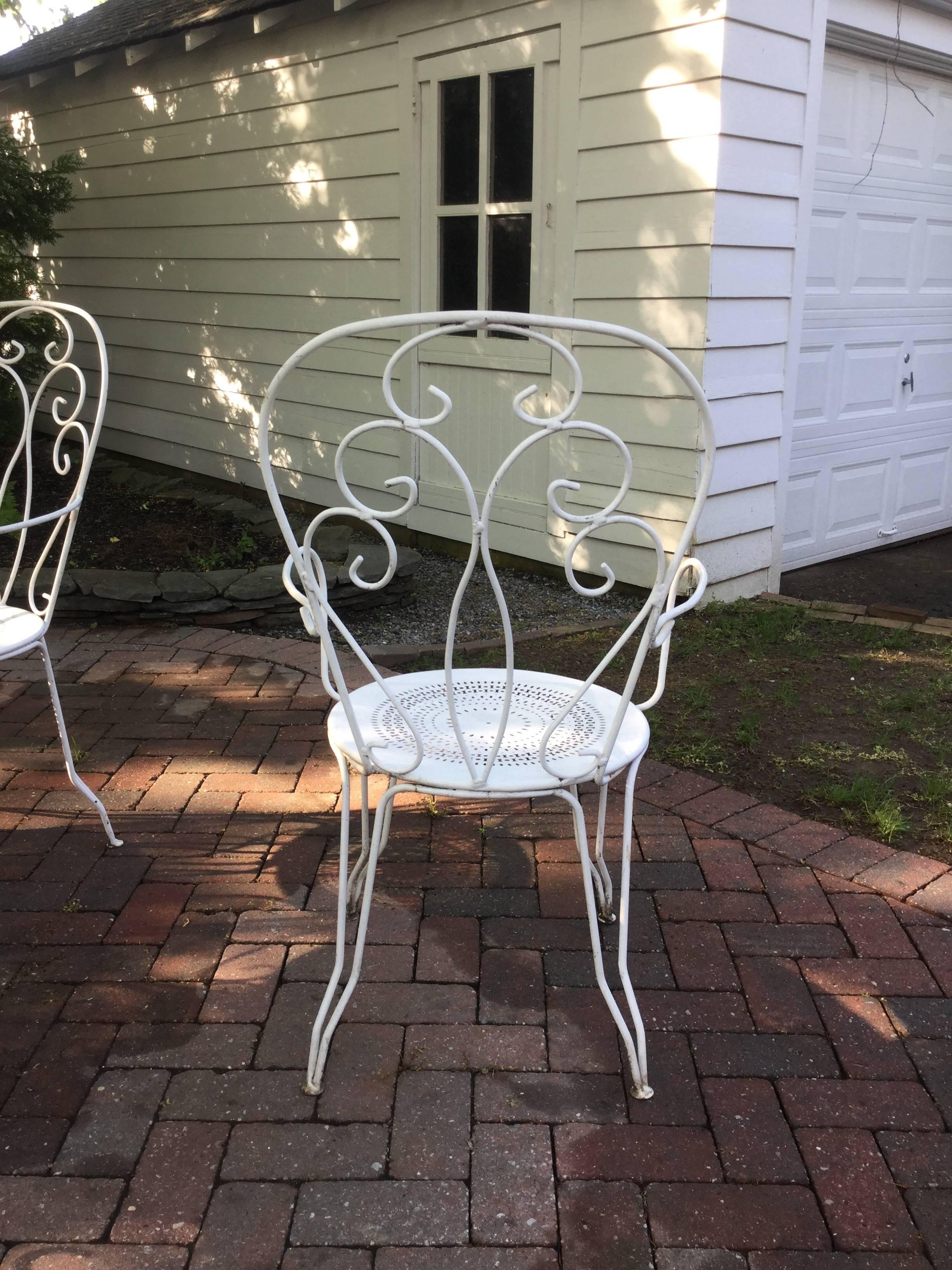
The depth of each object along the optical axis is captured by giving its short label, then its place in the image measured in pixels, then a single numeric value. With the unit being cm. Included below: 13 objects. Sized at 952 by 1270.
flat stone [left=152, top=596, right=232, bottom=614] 436
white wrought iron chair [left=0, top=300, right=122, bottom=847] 237
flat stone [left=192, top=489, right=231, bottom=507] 651
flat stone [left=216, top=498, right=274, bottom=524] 601
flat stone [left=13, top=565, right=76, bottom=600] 431
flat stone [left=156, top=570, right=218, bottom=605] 432
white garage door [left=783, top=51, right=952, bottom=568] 481
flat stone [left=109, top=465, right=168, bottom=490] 725
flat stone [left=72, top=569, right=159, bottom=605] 429
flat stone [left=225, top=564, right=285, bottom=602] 436
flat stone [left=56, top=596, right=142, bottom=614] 432
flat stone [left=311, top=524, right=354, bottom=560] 507
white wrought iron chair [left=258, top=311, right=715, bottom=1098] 159
